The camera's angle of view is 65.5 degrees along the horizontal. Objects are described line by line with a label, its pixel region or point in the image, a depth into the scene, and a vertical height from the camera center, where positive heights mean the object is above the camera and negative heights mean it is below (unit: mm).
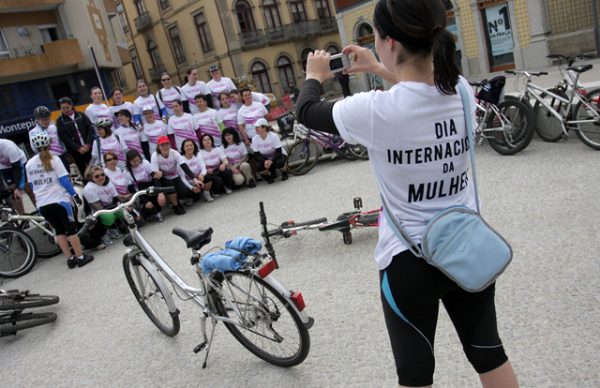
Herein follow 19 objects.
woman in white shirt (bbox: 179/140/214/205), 7992 -857
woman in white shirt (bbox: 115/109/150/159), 8430 +105
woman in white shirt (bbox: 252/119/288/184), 8477 -846
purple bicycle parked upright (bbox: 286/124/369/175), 8539 -1053
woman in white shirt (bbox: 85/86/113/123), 8688 +652
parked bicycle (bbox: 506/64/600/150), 5906 -1044
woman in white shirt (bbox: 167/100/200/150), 8734 +8
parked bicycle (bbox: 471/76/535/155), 6438 -1029
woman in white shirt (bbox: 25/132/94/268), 6129 -453
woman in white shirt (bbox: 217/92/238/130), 9094 -20
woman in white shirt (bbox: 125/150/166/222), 7672 -700
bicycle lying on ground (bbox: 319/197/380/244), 4699 -1355
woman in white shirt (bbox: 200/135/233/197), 8320 -858
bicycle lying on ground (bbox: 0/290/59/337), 4334 -1322
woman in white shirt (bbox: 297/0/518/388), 1437 -267
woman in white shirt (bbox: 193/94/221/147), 8883 -32
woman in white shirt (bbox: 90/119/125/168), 7988 +16
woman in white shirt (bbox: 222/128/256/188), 8422 -822
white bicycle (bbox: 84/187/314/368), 2838 -1166
